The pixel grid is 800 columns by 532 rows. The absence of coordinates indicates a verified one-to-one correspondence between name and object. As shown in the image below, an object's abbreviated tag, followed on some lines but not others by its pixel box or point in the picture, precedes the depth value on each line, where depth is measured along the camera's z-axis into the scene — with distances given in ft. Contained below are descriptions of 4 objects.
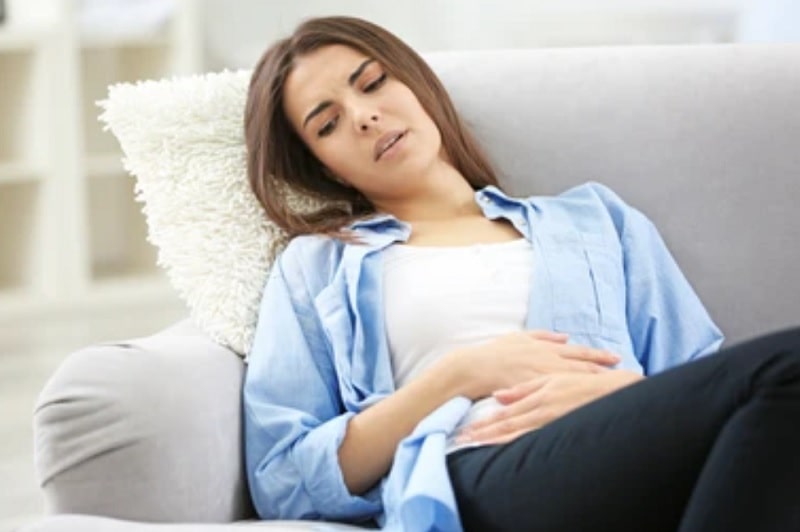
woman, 8.29
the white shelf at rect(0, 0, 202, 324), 16.09
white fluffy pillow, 9.77
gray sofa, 10.05
